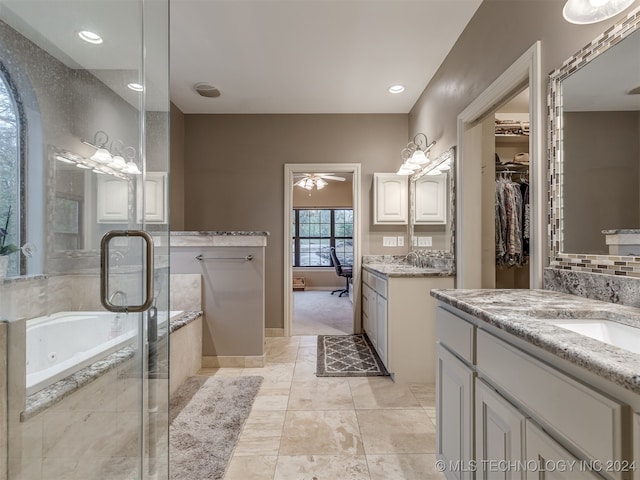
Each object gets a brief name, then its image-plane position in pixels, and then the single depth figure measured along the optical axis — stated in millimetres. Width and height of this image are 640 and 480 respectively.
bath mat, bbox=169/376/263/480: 1565
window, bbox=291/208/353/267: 7980
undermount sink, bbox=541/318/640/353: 899
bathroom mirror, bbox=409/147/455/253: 2625
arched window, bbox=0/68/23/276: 918
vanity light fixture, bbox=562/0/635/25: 1043
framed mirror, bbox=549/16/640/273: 1074
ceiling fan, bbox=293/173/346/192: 6008
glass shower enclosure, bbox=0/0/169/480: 1042
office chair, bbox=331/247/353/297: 6684
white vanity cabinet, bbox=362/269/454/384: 2502
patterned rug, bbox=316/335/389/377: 2680
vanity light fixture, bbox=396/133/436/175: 3005
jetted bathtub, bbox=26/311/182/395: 1193
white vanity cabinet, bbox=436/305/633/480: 597
